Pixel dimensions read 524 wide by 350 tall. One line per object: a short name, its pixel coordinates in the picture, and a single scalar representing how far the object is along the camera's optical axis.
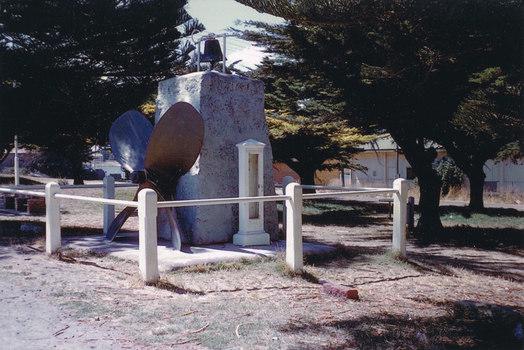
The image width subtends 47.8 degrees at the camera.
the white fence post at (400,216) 8.72
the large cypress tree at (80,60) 12.87
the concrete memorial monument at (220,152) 9.52
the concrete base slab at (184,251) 7.87
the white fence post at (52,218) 8.47
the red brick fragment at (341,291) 6.54
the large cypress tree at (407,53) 7.71
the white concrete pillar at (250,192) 9.43
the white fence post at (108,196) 10.62
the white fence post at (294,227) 7.36
